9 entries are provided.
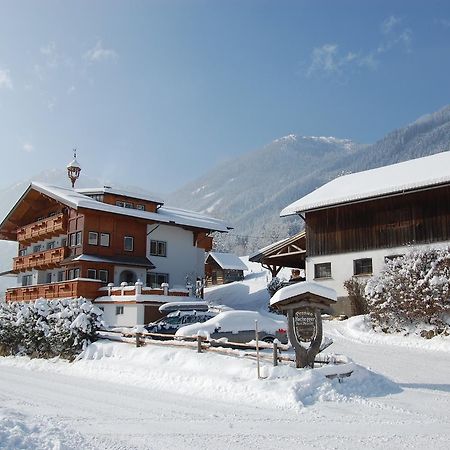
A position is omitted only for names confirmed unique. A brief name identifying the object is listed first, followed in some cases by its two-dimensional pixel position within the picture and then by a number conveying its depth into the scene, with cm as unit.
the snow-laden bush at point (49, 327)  2042
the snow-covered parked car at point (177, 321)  2144
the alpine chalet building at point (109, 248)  3302
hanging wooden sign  1461
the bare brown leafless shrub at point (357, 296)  2990
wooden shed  6606
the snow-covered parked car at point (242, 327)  1942
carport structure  3756
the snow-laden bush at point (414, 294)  2237
